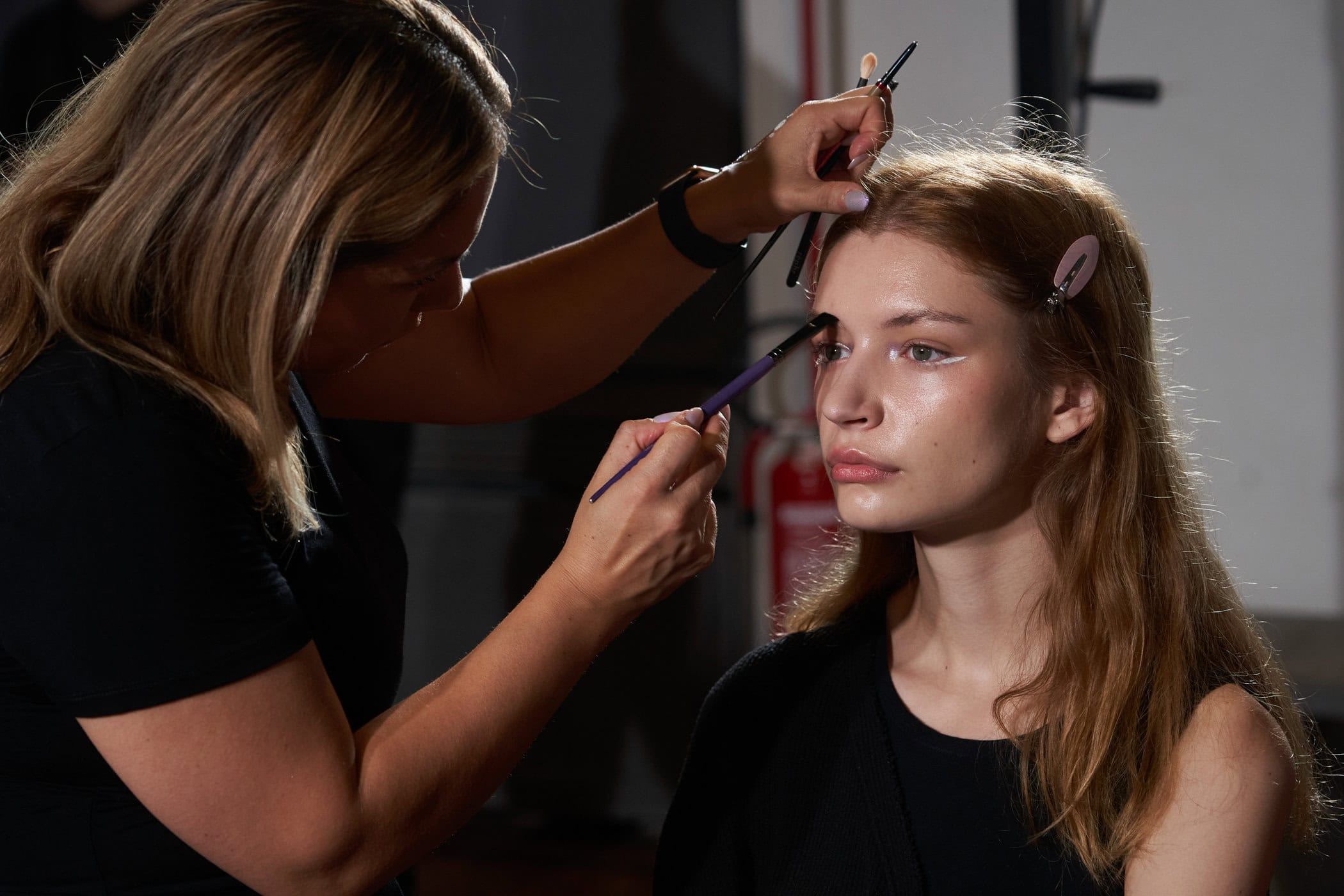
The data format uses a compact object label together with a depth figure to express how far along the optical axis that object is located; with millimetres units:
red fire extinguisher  2607
